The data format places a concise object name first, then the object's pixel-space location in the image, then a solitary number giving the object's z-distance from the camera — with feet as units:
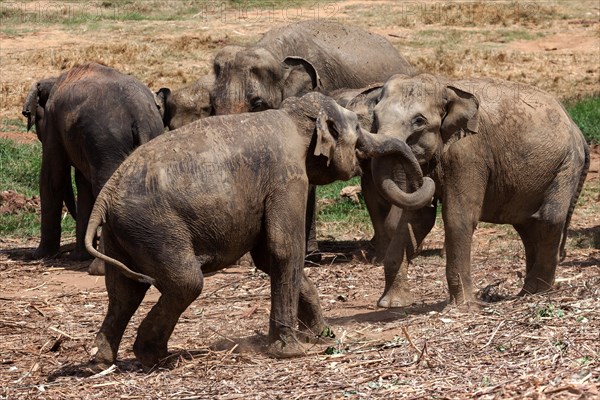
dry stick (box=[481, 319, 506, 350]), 46.14
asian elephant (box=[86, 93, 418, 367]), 46.88
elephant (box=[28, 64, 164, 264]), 77.41
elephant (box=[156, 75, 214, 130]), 81.76
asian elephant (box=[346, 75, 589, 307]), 57.98
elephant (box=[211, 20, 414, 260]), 80.84
